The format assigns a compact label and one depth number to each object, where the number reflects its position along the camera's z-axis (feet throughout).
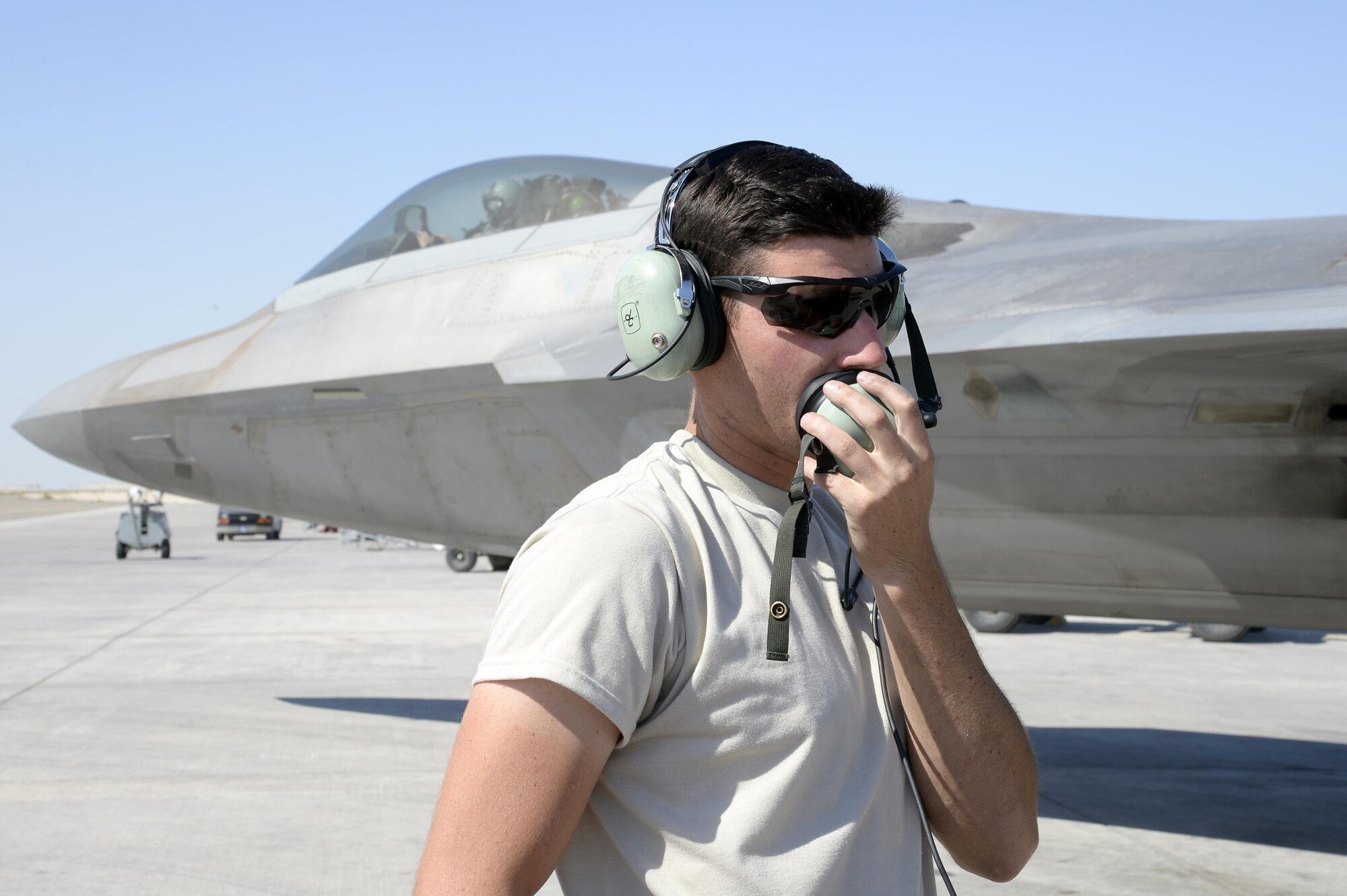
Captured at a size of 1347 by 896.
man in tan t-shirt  4.12
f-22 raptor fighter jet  14.47
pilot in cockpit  21.89
